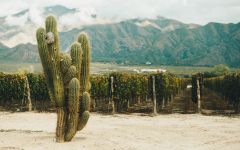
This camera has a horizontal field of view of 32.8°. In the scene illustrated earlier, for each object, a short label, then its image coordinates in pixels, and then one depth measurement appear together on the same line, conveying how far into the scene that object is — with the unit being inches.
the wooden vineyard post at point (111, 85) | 1206.7
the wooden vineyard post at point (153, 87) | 1131.9
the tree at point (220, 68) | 6830.7
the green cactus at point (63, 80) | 609.9
